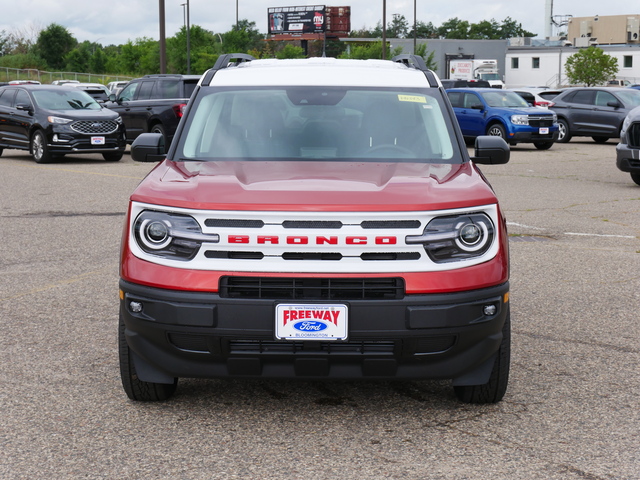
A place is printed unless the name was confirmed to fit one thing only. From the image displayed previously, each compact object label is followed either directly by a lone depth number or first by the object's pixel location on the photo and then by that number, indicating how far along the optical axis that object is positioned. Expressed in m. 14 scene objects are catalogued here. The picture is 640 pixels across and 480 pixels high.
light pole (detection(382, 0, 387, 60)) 52.20
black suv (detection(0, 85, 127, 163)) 19.50
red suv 3.89
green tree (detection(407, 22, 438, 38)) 166.38
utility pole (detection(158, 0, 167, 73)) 30.36
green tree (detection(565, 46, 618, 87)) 59.91
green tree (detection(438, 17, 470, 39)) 153.00
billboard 112.25
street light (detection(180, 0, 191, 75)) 59.46
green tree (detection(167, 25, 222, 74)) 74.50
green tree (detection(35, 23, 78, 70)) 94.69
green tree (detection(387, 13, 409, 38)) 175.50
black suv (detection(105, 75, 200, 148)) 20.88
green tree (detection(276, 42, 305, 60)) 91.10
